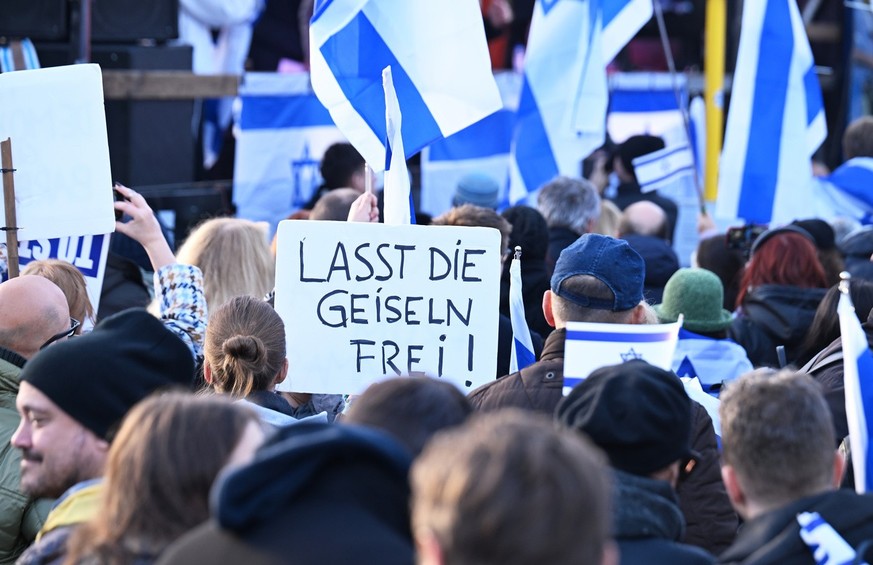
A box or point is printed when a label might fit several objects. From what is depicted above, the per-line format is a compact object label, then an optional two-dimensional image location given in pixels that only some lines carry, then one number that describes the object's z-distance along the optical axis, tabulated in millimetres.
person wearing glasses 6941
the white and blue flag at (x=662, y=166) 17562
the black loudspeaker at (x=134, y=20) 17562
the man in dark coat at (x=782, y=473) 5211
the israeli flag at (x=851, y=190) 17141
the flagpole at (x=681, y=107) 16764
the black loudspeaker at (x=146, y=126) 17375
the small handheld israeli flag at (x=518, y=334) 9180
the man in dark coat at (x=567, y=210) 13711
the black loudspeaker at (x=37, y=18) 16922
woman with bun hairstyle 7828
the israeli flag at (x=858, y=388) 6523
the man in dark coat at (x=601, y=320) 6918
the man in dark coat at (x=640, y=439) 5336
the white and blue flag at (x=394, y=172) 9695
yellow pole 23312
